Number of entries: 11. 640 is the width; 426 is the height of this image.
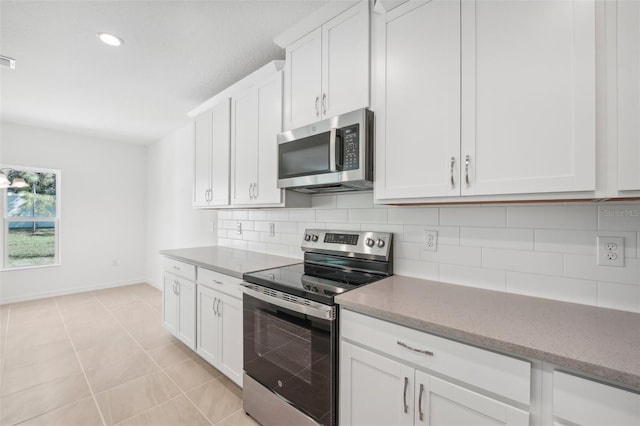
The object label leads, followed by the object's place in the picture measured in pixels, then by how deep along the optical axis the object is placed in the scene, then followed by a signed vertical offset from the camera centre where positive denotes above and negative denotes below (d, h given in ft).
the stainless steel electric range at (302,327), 4.54 -1.99
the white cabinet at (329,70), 5.20 +2.85
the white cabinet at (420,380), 3.02 -2.01
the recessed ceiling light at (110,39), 6.51 +4.03
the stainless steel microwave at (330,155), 5.05 +1.13
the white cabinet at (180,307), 7.98 -2.84
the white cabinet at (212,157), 8.53 +1.79
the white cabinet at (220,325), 6.44 -2.72
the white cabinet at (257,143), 6.93 +1.84
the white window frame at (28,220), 12.95 -0.38
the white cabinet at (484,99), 3.33 +1.57
